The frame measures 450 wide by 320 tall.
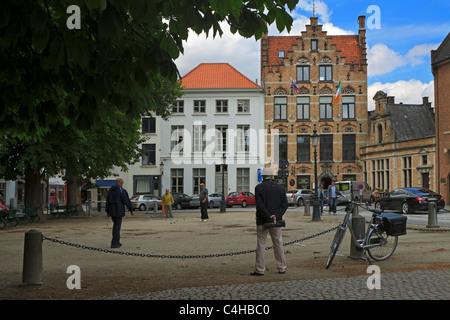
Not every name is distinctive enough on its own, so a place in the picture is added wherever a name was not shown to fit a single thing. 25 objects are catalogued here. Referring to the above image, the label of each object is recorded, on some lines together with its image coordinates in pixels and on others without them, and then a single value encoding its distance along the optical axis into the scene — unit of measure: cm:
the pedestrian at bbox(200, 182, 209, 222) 2439
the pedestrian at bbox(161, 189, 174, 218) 2833
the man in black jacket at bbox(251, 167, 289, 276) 846
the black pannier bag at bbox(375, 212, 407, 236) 970
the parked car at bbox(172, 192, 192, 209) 4291
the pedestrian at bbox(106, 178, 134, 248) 1338
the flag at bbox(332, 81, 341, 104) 4722
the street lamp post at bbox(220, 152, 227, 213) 3400
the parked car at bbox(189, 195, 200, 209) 4341
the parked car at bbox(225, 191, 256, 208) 4397
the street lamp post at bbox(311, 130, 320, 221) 2302
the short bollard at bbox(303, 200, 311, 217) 2848
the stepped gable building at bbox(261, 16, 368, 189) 5119
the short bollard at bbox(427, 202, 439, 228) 1695
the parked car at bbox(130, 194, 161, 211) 4131
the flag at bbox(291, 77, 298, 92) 4705
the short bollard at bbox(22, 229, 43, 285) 760
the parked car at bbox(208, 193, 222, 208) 4376
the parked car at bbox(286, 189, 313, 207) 4372
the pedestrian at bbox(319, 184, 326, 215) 2988
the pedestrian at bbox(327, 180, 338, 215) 2880
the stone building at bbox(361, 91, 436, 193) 4325
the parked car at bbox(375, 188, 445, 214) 2736
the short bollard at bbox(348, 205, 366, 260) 974
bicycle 921
